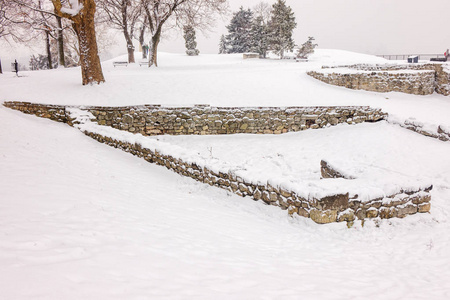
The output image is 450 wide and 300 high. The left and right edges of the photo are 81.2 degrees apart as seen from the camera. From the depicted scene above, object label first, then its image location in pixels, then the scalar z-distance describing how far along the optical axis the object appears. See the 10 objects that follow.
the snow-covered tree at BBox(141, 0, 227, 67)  21.14
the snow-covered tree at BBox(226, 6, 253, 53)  44.31
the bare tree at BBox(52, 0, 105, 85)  12.72
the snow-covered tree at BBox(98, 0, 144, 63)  23.44
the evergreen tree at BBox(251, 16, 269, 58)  36.28
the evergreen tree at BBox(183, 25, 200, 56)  37.78
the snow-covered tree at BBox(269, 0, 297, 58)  32.97
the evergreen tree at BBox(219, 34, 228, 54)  49.03
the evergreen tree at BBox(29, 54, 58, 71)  48.29
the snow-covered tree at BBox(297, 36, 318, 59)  32.50
